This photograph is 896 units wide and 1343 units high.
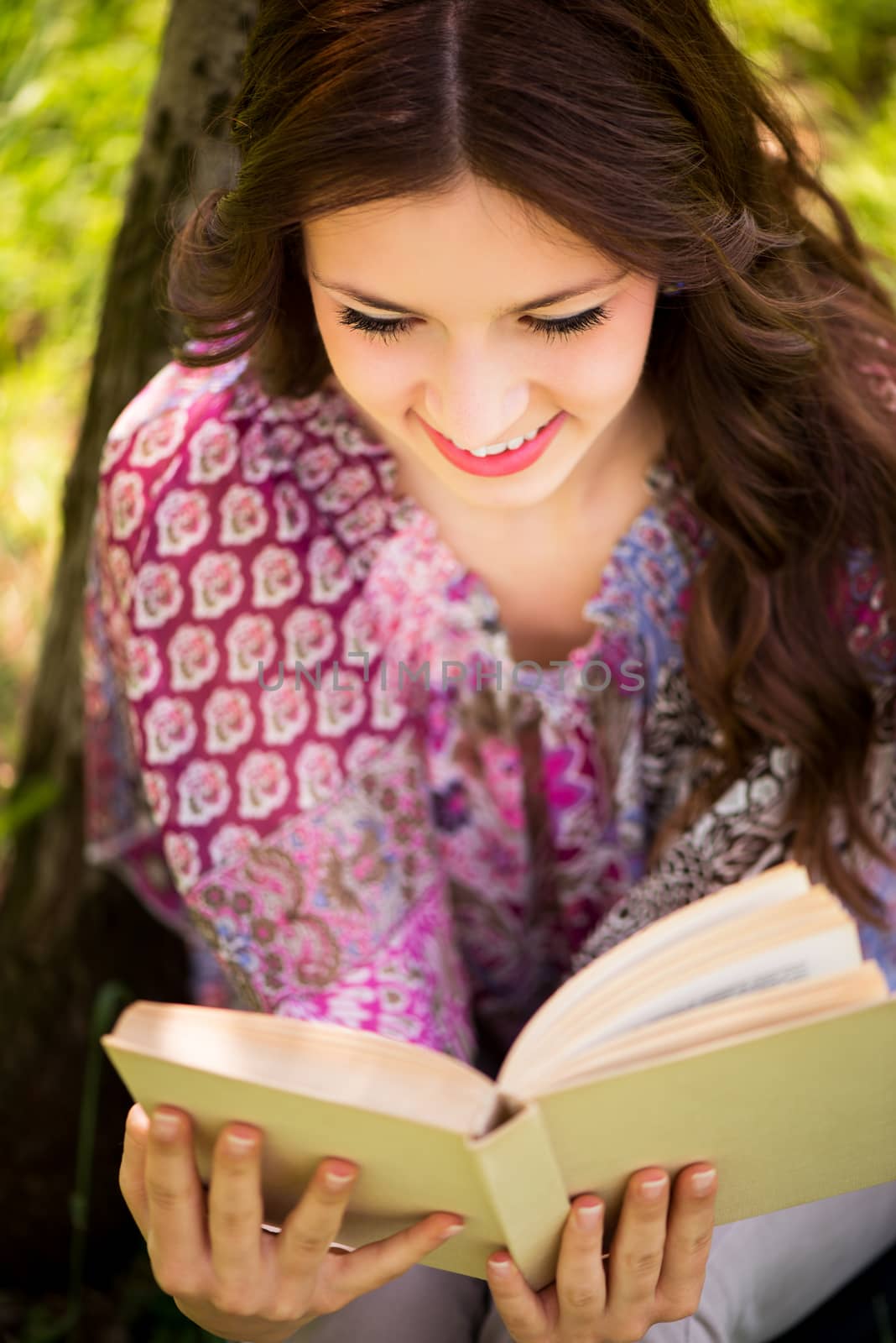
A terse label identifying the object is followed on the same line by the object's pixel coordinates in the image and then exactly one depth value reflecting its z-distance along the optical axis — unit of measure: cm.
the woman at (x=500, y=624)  116
